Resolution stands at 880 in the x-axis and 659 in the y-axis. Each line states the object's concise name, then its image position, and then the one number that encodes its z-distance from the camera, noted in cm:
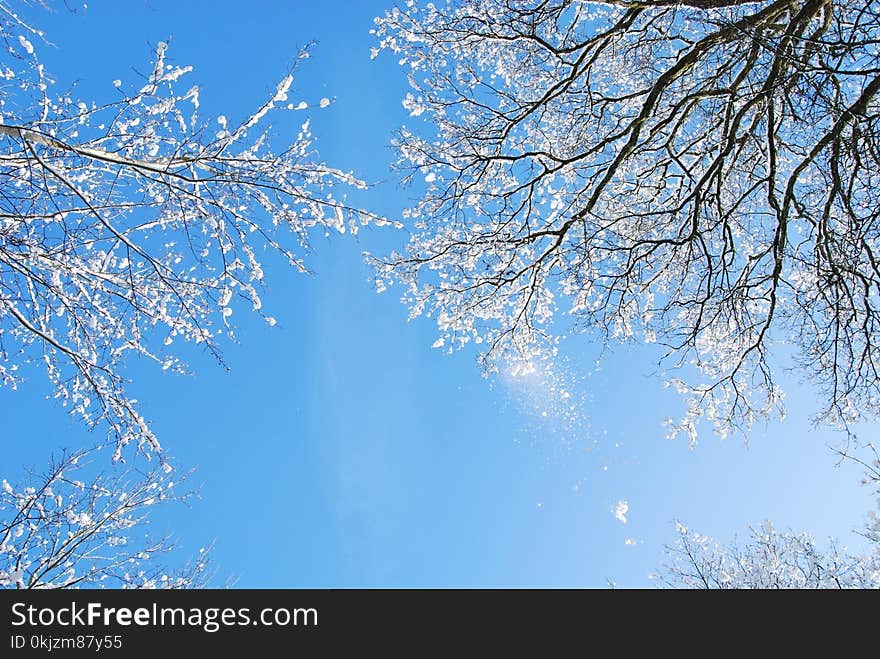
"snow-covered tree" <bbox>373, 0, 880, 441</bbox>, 534
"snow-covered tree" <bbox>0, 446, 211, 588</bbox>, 534
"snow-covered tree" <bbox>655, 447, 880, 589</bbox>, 956
